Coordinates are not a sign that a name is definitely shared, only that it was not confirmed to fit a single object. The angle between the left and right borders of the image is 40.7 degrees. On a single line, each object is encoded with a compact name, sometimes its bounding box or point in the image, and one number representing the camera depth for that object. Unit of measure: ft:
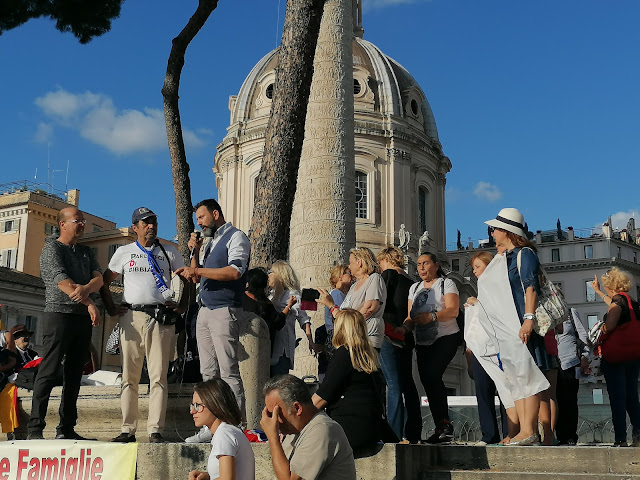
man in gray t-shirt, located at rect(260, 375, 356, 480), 12.50
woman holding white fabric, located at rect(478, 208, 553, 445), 18.04
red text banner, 16.22
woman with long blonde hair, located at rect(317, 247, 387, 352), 19.47
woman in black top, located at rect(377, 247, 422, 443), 20.25
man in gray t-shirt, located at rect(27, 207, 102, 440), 18.76
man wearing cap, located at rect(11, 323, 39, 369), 27.22
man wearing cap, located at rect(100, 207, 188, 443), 18.85
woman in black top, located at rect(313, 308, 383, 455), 15.74
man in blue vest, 18.86
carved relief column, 48.37
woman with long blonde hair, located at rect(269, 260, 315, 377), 23.20
